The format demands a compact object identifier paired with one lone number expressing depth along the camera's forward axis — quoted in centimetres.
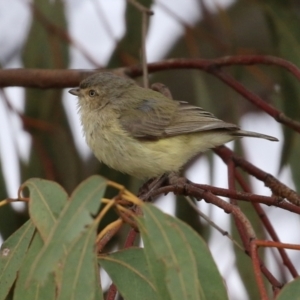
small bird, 263
